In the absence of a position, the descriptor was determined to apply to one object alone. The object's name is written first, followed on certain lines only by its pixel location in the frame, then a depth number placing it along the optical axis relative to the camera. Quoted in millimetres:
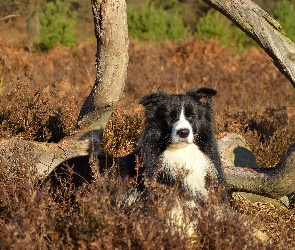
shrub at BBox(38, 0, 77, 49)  33240
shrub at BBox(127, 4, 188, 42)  39024
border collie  7558
